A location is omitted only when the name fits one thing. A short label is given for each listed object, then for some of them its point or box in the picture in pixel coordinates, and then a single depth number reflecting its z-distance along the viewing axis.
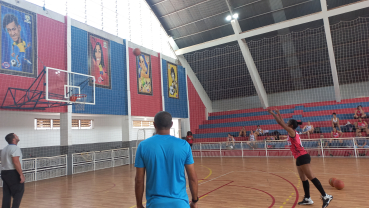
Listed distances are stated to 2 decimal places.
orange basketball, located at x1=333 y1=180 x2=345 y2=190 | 5.20
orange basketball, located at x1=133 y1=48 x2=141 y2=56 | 12.91
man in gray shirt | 3.86
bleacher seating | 13.69
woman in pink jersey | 4.14
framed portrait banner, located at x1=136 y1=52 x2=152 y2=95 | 14.05
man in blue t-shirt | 1.78
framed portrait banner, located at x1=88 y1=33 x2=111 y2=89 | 11.42
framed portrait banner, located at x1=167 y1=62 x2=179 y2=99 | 16.36
